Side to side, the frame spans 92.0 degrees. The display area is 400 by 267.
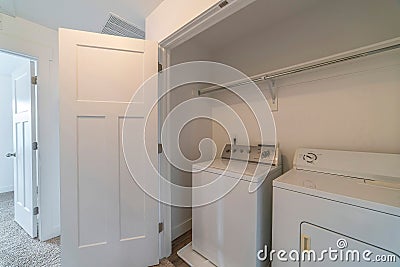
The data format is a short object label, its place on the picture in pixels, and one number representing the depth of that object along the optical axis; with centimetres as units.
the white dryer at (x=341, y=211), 92
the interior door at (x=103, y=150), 149
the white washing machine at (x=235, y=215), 142
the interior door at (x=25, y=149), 209
